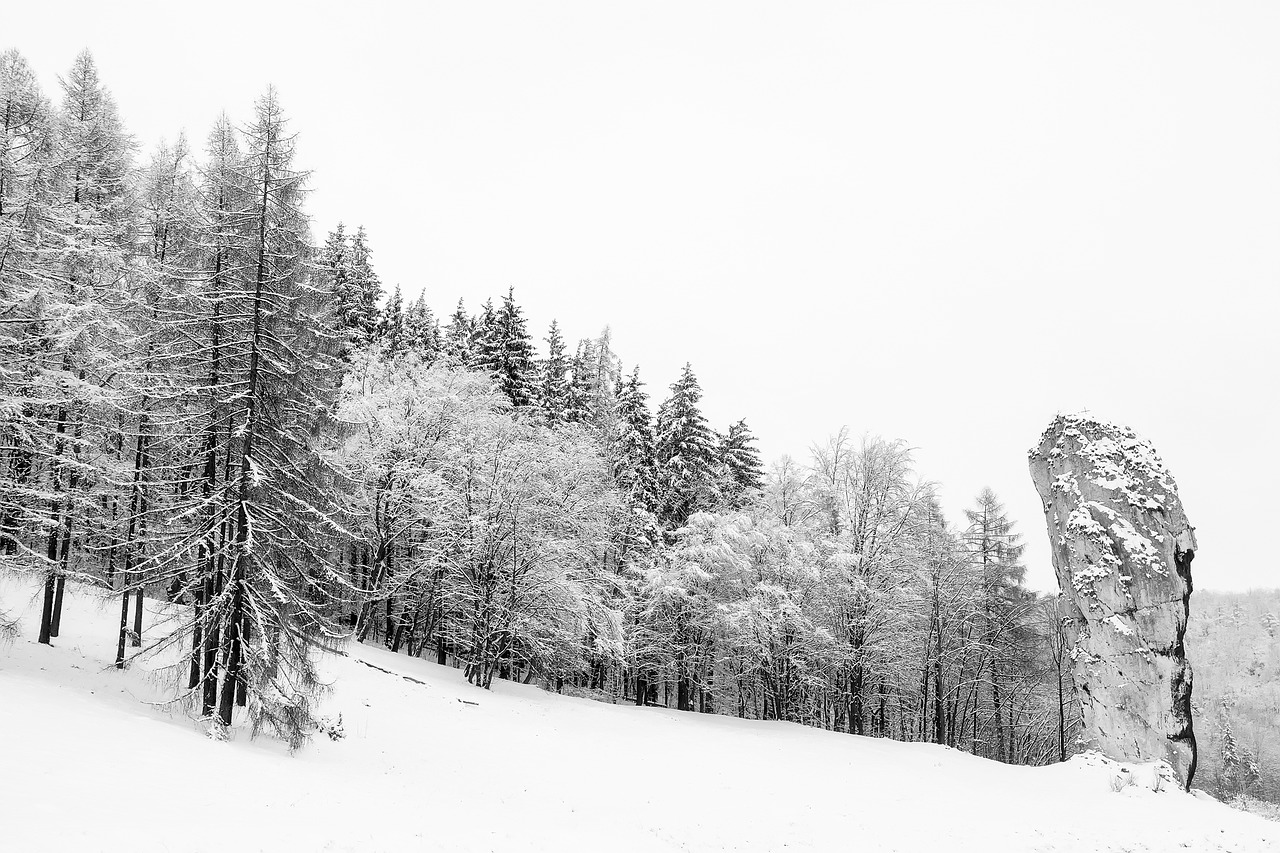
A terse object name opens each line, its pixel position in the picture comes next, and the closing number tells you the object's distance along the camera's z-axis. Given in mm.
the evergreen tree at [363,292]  45791
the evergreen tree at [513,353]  43000
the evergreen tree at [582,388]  40906
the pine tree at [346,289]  44097
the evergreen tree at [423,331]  44175
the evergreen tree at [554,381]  41062
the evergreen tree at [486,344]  41938
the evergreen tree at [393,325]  44281
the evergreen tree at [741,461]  38391
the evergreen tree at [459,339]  39394
